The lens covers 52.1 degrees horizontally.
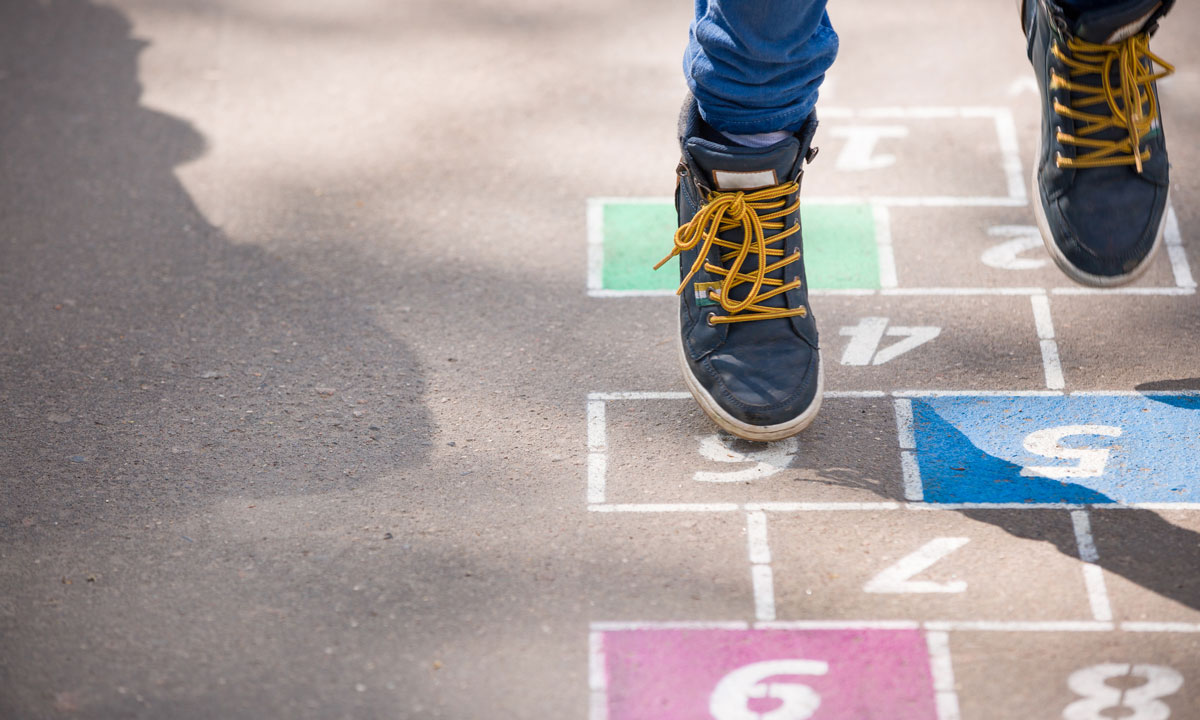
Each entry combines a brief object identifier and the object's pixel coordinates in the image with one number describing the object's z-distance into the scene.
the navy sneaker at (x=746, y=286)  2.89
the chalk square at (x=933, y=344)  3.22
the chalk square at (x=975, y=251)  3.60
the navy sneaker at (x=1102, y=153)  2.93
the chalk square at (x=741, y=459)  2.86
